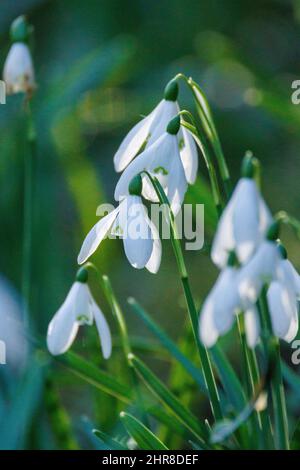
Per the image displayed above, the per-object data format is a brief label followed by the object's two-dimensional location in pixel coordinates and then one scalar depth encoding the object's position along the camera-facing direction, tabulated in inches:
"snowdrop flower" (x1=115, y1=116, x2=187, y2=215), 17.3
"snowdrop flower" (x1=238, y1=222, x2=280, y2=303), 15.6
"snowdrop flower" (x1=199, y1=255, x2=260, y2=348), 15.6
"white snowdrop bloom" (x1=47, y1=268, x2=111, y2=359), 18.0
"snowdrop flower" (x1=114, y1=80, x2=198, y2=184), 17.9
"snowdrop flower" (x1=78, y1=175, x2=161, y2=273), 17.1
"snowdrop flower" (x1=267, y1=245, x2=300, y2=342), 16.4
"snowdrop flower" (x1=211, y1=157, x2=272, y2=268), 15.5
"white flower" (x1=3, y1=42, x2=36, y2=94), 21.9
